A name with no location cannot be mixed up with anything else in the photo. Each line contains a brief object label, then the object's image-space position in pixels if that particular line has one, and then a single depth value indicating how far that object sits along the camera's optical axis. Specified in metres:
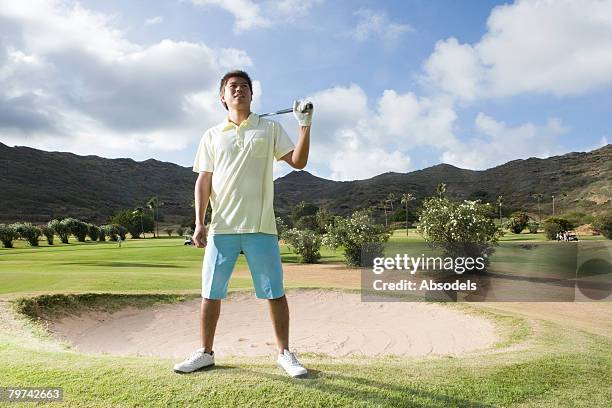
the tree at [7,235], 50.00
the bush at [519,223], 71.62
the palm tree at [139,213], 96.44
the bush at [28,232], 52.66
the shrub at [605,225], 59.75
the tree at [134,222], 93.81
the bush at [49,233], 58.46
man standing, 4.50
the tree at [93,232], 68.31
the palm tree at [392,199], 150.94
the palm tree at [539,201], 126.55
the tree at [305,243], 33.34
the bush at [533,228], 73.56
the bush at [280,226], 39.59
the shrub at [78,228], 64.06
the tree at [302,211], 98.32
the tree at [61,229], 61.34
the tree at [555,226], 59.94
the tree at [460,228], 21.78
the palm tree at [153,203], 106.31
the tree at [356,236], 28.39
